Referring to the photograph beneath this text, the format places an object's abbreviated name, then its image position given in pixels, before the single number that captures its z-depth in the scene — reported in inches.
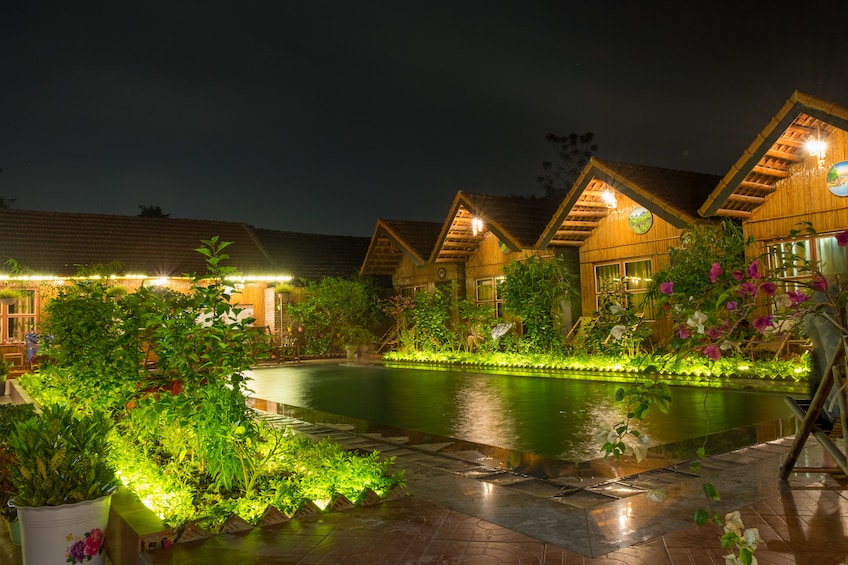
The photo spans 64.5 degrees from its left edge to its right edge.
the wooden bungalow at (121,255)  808.9
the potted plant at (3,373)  509.0
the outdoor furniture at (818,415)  150.4
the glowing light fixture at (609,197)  686.3
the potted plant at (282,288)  916.6
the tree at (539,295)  663.1
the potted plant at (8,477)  182.5
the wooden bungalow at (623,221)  616.4
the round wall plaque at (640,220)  653.3
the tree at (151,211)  1514.9
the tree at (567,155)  1598.2
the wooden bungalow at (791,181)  510.3
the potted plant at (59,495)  148.8
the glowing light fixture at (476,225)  777.6
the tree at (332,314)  906.1
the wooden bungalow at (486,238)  753.0
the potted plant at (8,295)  716.7
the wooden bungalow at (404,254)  885.8
